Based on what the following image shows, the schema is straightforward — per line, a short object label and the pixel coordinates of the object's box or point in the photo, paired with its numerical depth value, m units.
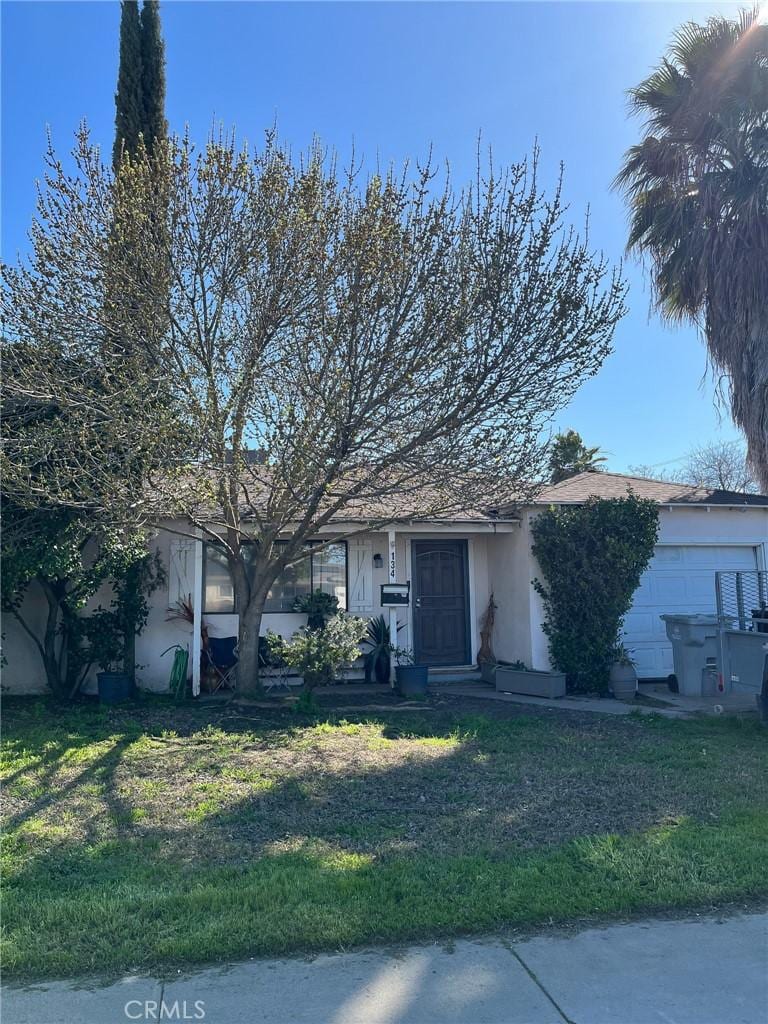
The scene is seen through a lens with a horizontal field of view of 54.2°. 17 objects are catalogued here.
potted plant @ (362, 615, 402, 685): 12.60
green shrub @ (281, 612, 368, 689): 10.02
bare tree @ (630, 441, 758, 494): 35.06
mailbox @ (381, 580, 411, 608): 11.63
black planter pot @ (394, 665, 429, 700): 11.35
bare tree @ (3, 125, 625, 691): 8.30
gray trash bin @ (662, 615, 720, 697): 10.49
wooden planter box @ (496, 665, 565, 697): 11.18
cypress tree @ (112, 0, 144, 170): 12.88
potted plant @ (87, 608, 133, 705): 10.66
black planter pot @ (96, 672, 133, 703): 10.64
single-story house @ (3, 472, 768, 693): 12.09
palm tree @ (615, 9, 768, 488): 11.63
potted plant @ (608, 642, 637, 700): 11.06
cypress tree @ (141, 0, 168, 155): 13.12
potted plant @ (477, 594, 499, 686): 13.32
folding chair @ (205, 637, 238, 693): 12.03
